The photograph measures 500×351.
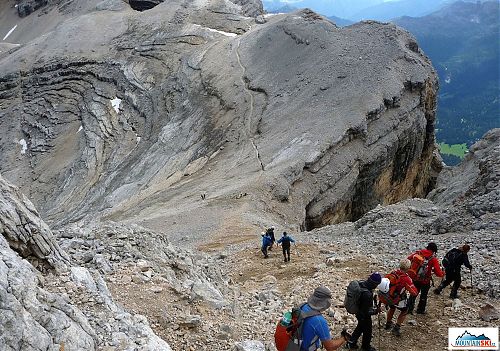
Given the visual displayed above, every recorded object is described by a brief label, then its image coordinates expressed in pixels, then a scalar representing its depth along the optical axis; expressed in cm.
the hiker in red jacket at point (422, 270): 1142
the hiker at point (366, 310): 970
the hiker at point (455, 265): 1243
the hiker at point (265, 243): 1993
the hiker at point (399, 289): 1048
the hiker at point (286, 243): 1862
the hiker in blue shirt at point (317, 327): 791
